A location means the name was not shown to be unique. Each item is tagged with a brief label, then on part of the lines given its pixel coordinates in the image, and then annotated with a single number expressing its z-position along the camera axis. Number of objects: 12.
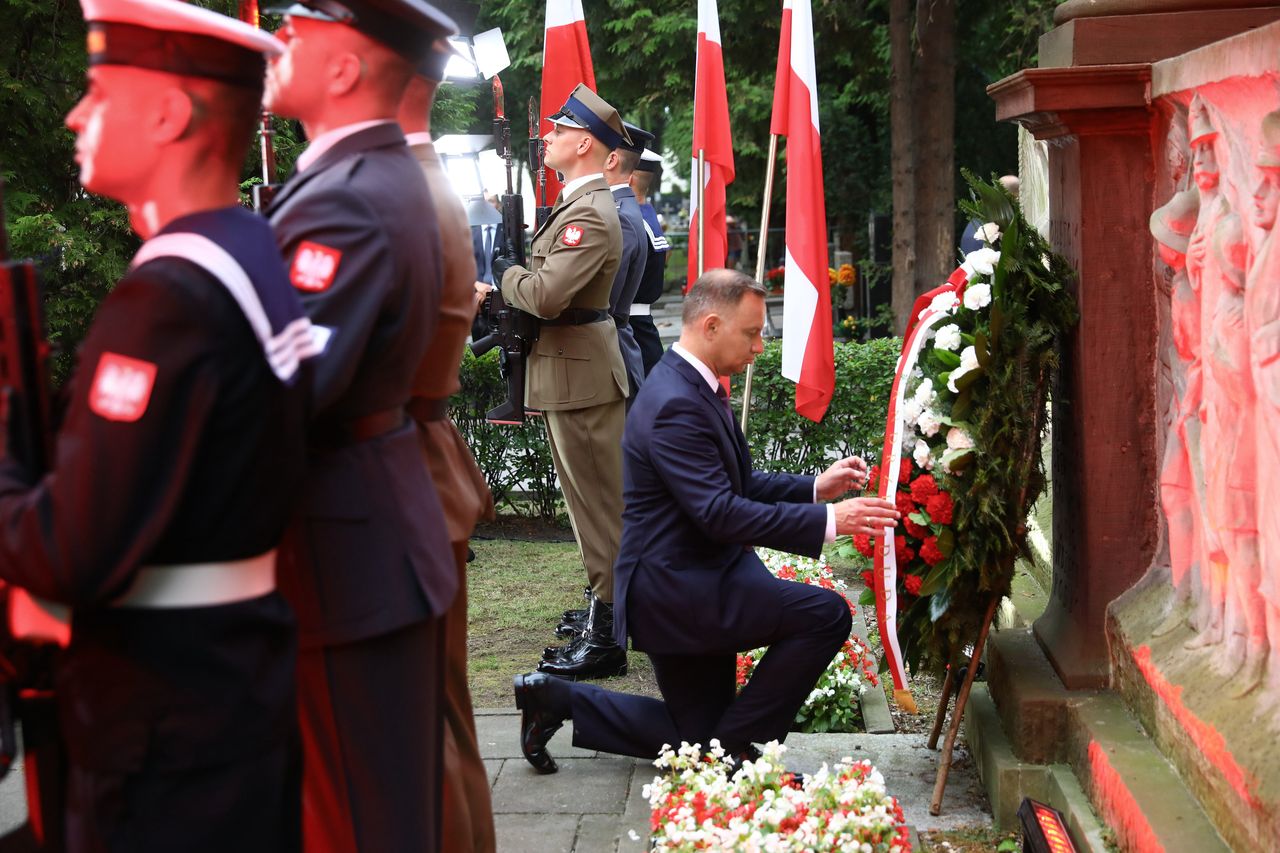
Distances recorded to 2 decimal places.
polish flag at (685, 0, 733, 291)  7.62
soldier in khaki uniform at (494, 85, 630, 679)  5.98
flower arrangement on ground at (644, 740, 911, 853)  3.48
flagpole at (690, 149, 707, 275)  7.68
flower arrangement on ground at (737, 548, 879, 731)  5.28
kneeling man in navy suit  4.34
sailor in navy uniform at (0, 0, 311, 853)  2.06
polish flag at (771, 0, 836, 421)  6.71
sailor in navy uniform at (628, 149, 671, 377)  7.68
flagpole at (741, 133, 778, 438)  7.03
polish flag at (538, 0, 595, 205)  7.83
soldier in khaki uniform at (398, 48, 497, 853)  3.07
